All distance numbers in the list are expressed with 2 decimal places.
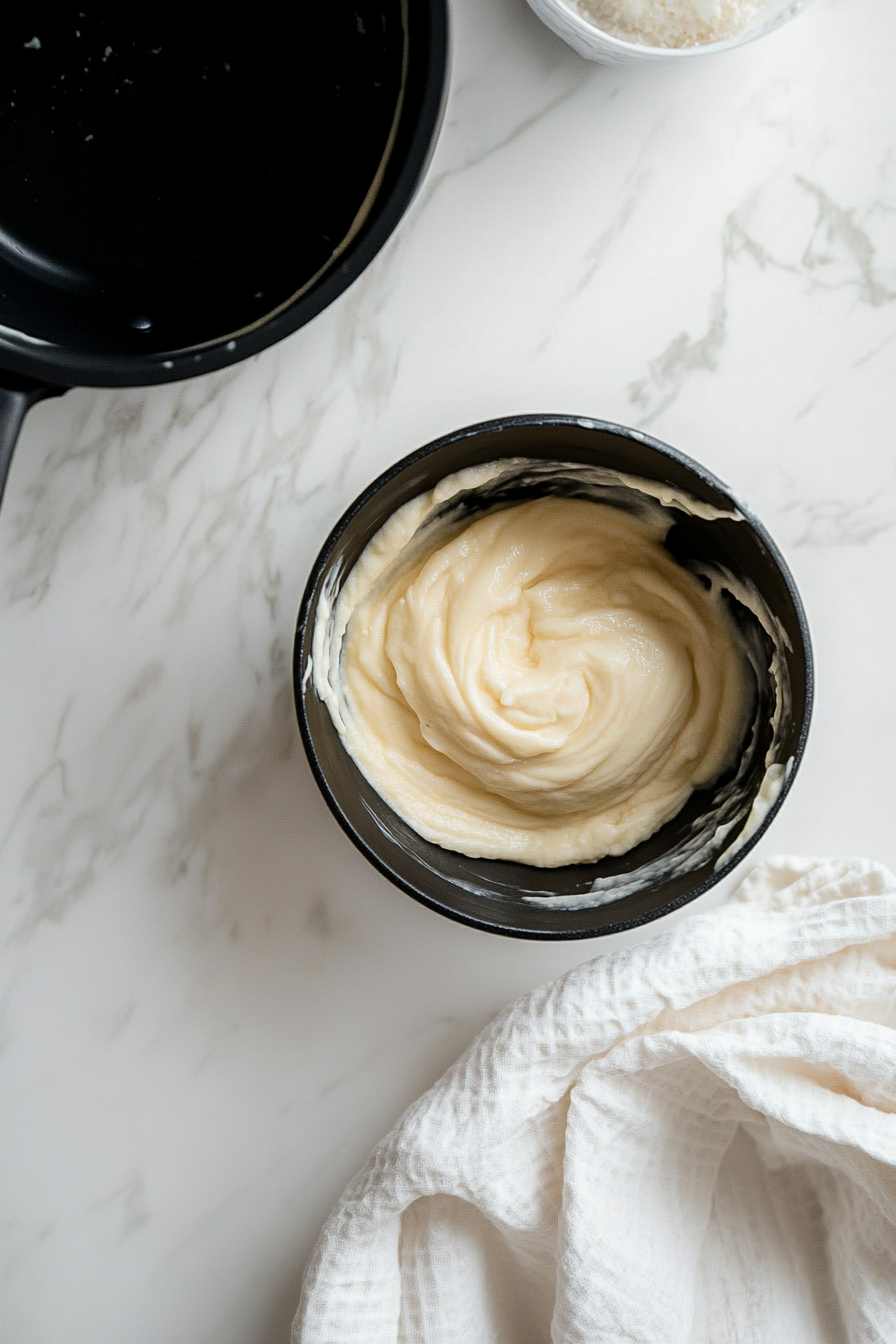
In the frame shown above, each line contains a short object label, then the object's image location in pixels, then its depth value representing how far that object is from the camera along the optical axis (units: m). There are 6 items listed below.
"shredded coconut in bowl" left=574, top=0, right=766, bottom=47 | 0.90
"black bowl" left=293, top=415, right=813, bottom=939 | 0.86
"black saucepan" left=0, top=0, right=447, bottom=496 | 0.87
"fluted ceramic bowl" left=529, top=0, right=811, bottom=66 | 0.90
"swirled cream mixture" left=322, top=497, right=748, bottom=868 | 0.98
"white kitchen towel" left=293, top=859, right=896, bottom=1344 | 0.97
